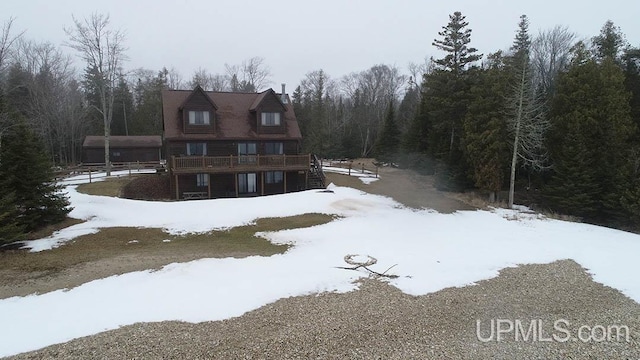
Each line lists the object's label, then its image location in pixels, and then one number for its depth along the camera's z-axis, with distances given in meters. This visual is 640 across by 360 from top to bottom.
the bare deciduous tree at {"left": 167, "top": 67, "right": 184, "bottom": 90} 69.33
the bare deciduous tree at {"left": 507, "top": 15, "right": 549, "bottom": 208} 24.17
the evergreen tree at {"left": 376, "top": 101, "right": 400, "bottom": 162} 47.09
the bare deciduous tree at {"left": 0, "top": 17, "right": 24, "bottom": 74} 18.95
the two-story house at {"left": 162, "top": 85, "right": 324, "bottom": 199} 26.72
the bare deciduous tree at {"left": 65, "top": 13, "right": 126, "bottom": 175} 31.50
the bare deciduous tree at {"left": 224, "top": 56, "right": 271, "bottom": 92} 63.81
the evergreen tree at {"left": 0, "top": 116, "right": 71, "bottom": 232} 14.67
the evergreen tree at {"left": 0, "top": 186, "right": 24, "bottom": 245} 13.10
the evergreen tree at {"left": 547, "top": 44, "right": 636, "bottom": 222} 23.16
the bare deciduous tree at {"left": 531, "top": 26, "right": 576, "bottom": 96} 37.56
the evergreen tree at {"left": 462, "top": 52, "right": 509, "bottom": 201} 26.03
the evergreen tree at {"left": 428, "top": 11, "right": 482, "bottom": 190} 31.62
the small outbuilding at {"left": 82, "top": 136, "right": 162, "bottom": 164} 40.94
